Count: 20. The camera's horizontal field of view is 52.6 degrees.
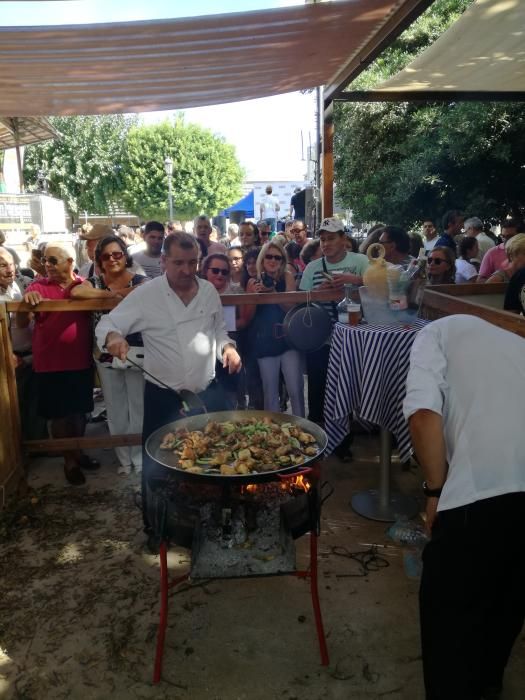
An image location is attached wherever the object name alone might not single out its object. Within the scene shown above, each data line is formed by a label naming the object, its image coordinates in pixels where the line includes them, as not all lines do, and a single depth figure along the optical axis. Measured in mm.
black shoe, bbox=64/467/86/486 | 4391
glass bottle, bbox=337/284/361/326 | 3629
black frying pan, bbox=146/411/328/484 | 2189
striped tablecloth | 3359
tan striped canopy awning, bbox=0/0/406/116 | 4359
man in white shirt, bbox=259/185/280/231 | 20270
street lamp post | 20422
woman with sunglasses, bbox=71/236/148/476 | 4246
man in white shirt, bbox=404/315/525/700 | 1705
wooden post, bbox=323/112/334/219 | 6602
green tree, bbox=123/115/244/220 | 36406
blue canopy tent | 23866
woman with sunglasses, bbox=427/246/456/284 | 5070
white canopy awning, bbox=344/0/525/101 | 5328
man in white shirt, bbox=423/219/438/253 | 9664
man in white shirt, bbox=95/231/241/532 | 3215
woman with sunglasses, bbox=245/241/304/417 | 4566
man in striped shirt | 4566
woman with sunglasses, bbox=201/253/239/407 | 4484
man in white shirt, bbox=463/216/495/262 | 8109
